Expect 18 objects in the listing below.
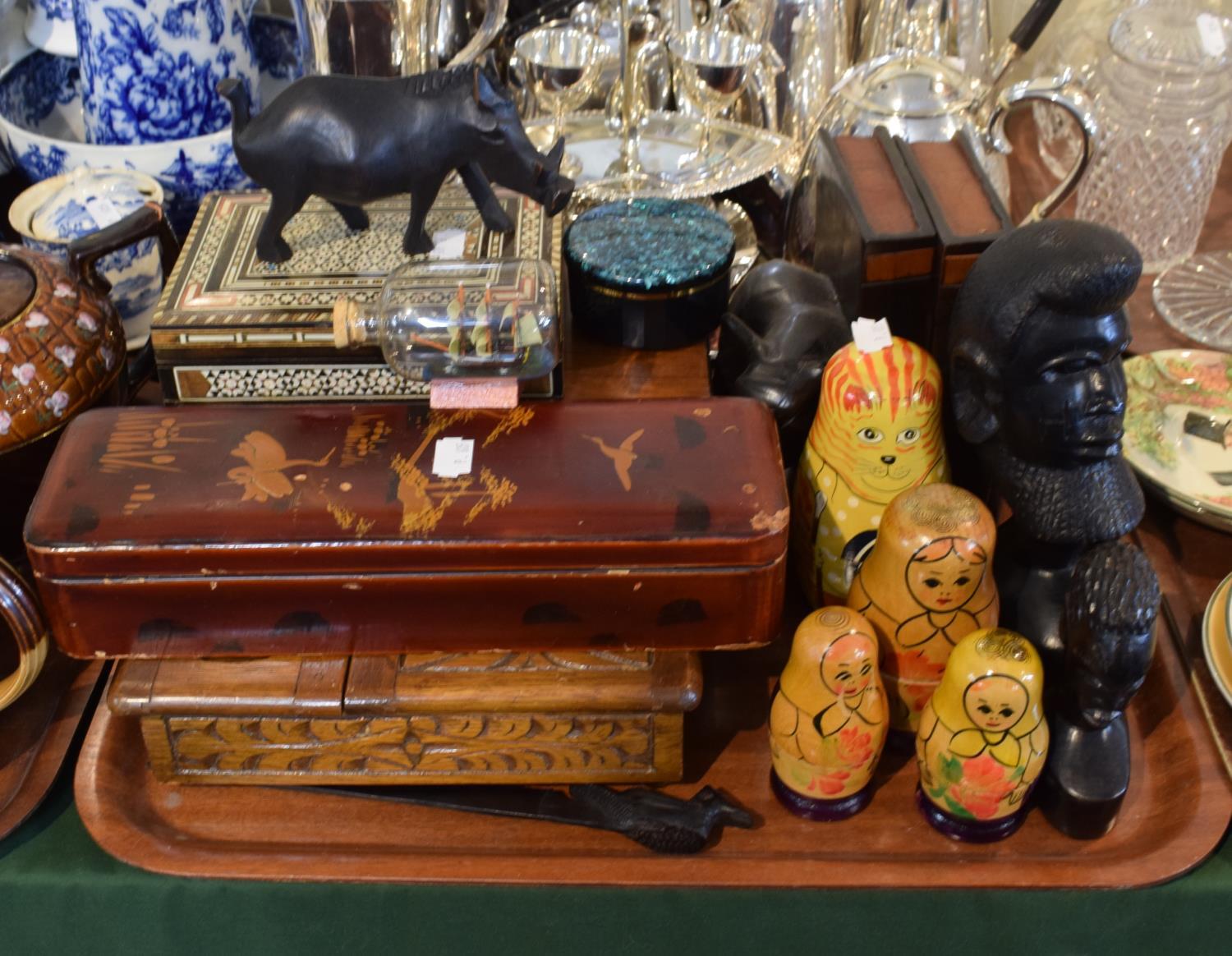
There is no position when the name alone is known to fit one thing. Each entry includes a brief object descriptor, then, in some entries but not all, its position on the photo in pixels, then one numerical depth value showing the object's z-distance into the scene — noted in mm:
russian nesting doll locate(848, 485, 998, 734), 574
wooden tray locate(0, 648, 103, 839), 652
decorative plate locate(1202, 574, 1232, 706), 658
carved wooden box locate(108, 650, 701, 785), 629
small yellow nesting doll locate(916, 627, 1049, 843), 557
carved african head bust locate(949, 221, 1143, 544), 571
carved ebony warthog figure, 669
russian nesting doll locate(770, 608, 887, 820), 565
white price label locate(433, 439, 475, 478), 631
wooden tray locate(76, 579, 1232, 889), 619
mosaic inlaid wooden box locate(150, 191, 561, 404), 681
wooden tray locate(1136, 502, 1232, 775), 686
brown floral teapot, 685
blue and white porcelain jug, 898
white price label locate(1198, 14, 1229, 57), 939
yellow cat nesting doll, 621
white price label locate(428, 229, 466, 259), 746
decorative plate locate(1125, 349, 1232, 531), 768
